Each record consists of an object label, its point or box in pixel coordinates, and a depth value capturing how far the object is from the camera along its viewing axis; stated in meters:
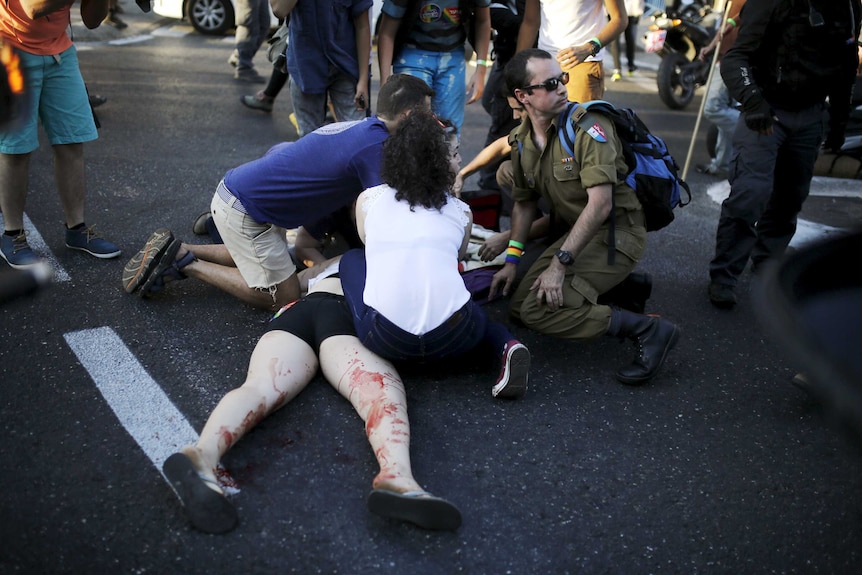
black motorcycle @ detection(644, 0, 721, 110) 8.45
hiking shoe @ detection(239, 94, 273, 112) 6.99
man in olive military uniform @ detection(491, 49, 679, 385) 3.33
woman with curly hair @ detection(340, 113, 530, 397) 2.86
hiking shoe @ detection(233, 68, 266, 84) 8.21
